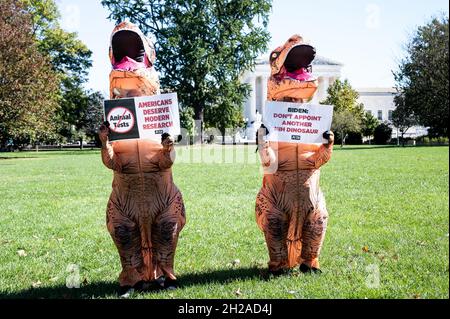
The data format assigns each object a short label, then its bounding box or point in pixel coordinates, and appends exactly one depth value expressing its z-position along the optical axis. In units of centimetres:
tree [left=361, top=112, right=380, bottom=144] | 5425
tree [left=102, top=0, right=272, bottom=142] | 3625
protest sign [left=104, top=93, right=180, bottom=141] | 456
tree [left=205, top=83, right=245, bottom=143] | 3981
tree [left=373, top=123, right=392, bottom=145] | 5341
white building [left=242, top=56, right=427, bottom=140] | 6166
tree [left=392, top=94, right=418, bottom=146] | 4634
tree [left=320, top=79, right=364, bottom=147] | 4722
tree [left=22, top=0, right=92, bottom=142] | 4394
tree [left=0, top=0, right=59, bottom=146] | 2886
